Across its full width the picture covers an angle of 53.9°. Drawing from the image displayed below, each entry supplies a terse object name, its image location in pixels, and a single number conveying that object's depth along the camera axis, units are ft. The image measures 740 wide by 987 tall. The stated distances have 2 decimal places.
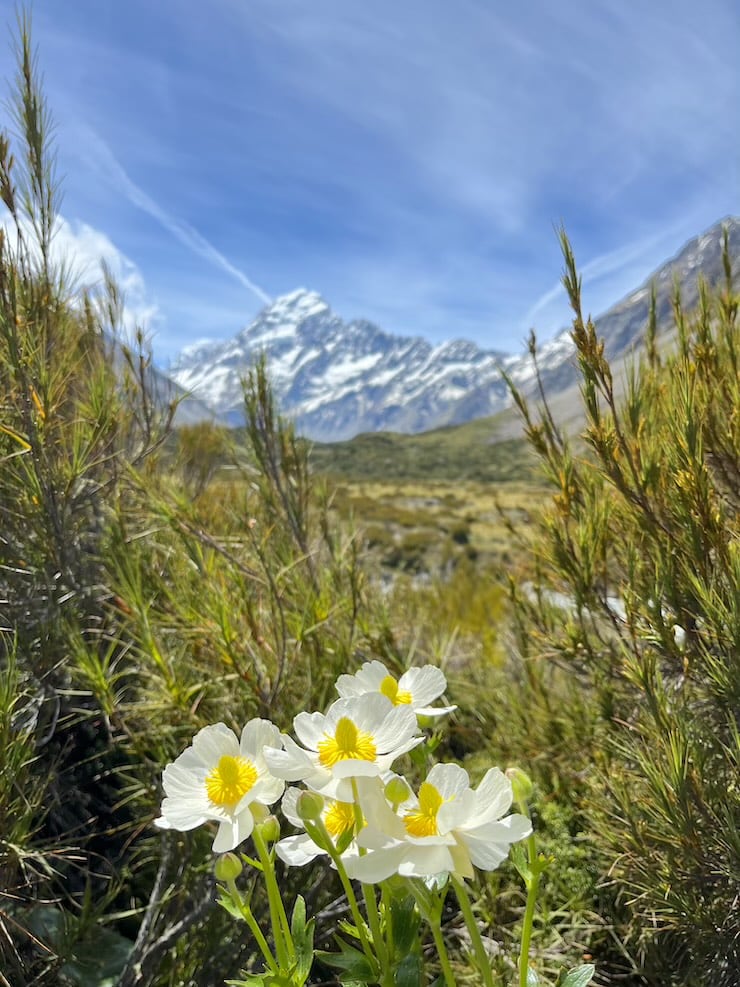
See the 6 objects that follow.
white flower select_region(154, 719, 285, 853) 1.05
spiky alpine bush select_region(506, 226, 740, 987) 1.61
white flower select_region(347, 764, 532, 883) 0.92
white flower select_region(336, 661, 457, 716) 1.26
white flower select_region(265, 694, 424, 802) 1.00
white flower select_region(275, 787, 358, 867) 1.06
